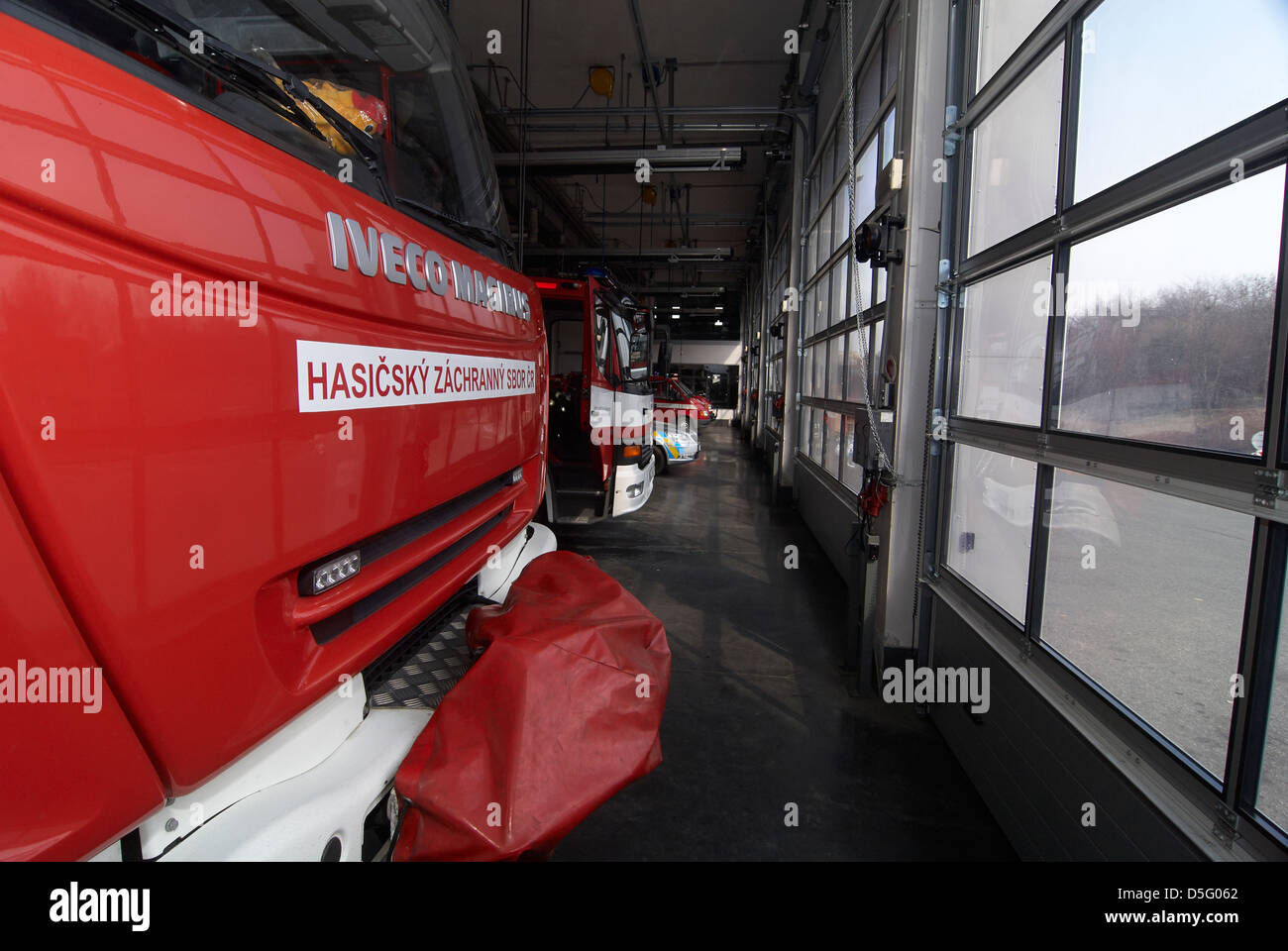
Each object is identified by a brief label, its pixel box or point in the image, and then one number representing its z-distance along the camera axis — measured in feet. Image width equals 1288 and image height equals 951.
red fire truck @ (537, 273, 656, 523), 18.74
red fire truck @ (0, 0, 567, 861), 2.42
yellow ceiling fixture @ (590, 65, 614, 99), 23.58
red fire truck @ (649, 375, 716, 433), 41.16
